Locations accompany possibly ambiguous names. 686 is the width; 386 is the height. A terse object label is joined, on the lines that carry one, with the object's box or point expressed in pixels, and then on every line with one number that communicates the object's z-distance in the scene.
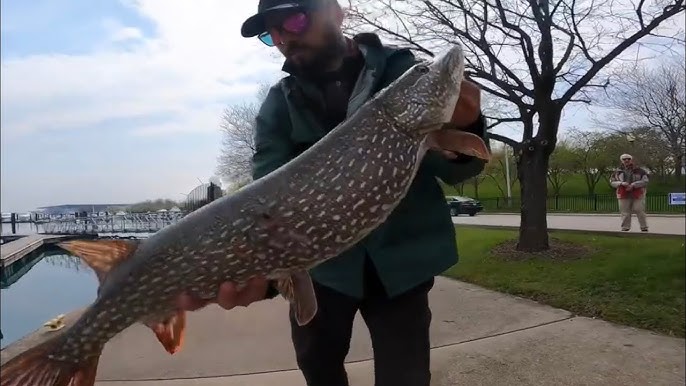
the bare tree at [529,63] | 7.05
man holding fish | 1.84
